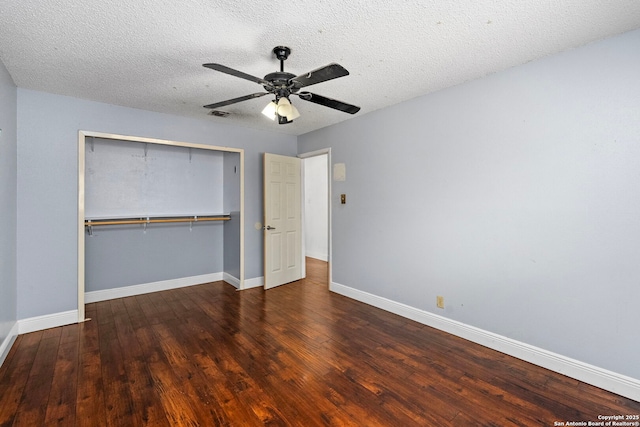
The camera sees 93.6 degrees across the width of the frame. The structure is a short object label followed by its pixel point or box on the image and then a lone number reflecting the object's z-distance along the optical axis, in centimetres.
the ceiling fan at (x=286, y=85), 185
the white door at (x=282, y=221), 448
